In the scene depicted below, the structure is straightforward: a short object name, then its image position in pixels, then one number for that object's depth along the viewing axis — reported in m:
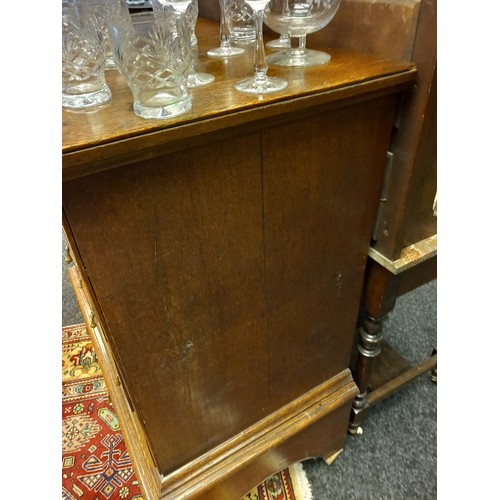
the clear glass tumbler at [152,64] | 0.42
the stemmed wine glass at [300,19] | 0.56
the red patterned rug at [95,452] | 1.05
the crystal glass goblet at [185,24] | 0.43
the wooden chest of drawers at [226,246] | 0.43
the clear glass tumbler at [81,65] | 0.46
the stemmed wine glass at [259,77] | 0.48
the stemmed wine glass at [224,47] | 0.65
